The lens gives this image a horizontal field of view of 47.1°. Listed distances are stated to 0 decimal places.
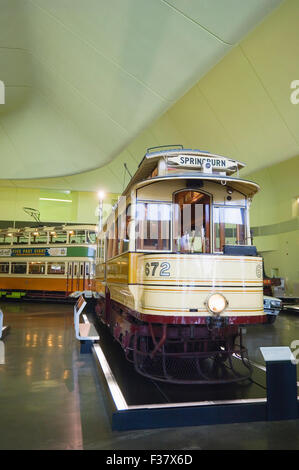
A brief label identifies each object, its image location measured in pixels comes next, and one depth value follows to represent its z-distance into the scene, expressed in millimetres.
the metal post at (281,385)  3664
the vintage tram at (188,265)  4219
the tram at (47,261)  16172
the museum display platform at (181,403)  3457
